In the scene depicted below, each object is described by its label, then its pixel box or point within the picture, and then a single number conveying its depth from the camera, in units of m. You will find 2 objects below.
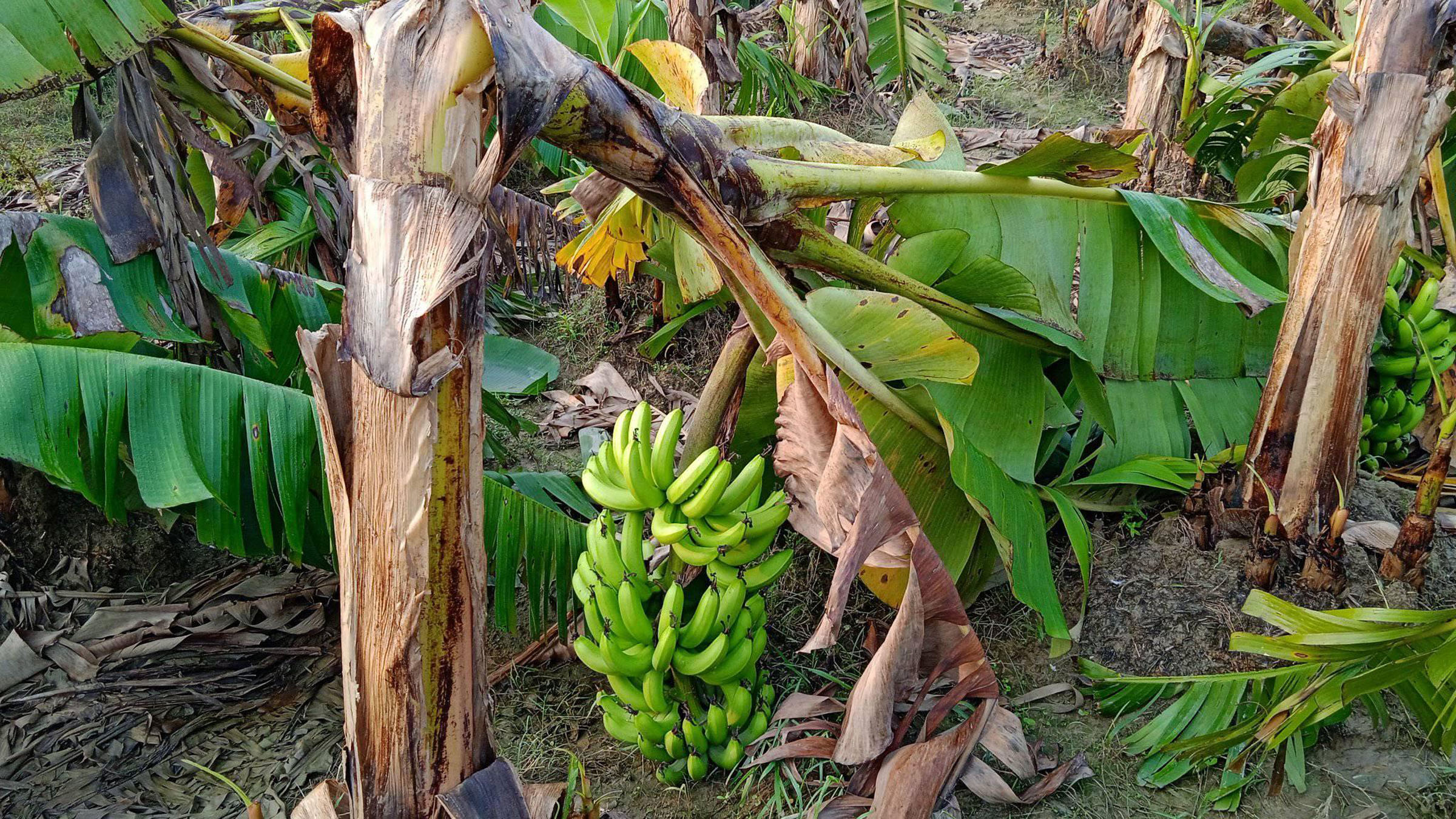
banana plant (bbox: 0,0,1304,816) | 0.93
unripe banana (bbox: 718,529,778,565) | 1.37
